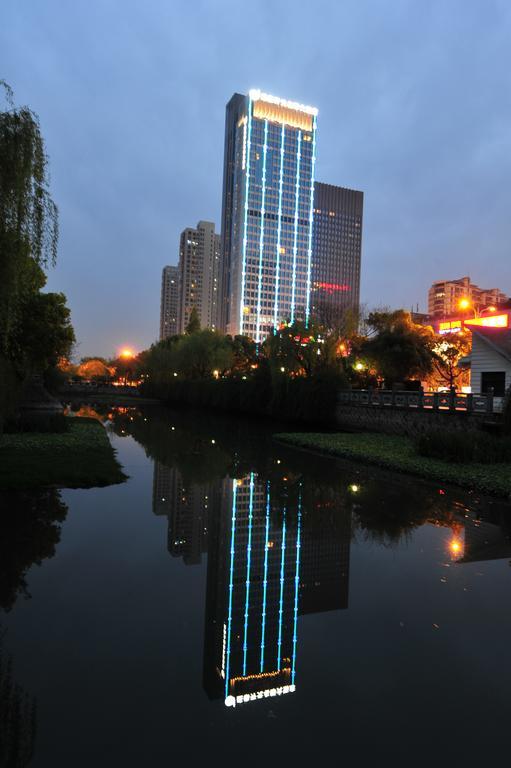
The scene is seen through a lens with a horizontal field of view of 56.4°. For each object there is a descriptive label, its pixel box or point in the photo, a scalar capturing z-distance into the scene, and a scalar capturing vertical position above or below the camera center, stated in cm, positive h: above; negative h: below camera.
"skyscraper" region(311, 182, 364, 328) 18738 +6109
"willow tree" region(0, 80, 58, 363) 934 +361
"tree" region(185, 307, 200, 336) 8207 +1135
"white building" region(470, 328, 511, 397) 2359 +195
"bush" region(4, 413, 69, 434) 1881 -160
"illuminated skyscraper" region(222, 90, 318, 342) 15575 +5988
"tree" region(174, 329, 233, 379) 5741 +429
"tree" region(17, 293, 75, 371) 2405 +279
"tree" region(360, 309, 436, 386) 3388 +305
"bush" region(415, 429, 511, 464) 1452 -157
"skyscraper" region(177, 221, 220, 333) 18588 +4523
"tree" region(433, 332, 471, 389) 3488 +305
